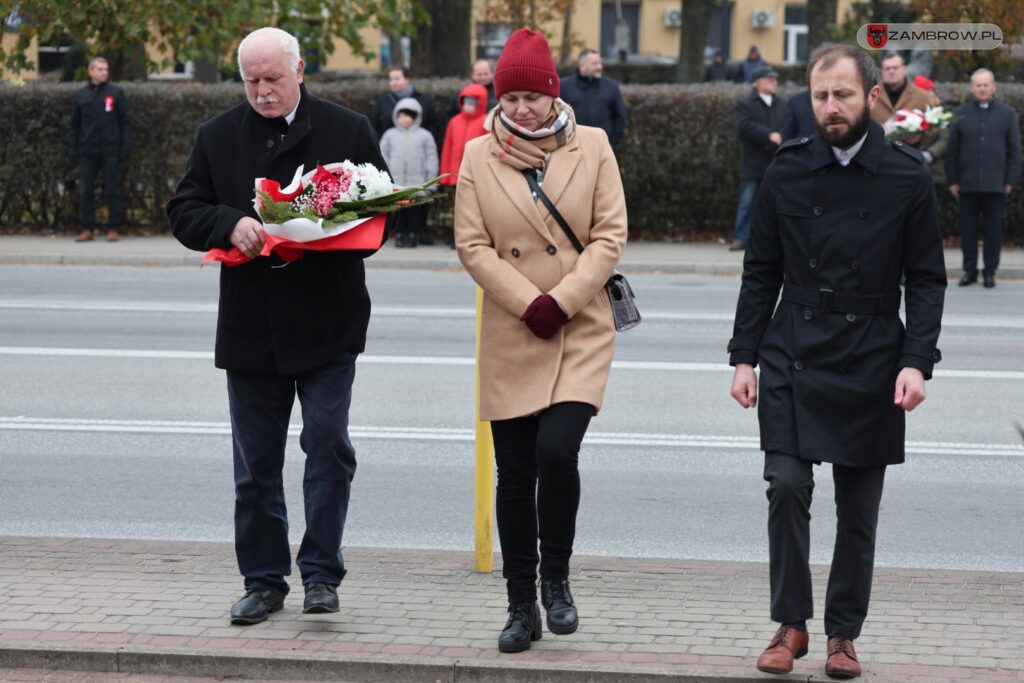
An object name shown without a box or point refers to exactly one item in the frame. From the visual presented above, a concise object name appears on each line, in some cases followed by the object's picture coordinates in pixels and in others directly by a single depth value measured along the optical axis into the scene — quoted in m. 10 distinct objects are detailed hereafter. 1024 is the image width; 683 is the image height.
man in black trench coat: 5.02
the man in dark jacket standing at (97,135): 20.78
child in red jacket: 19.61
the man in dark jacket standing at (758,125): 19.39
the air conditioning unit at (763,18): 57.56
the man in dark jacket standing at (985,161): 17.11
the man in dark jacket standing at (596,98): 19.62
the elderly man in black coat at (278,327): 5.62
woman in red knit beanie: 5.37
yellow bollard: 6.32
